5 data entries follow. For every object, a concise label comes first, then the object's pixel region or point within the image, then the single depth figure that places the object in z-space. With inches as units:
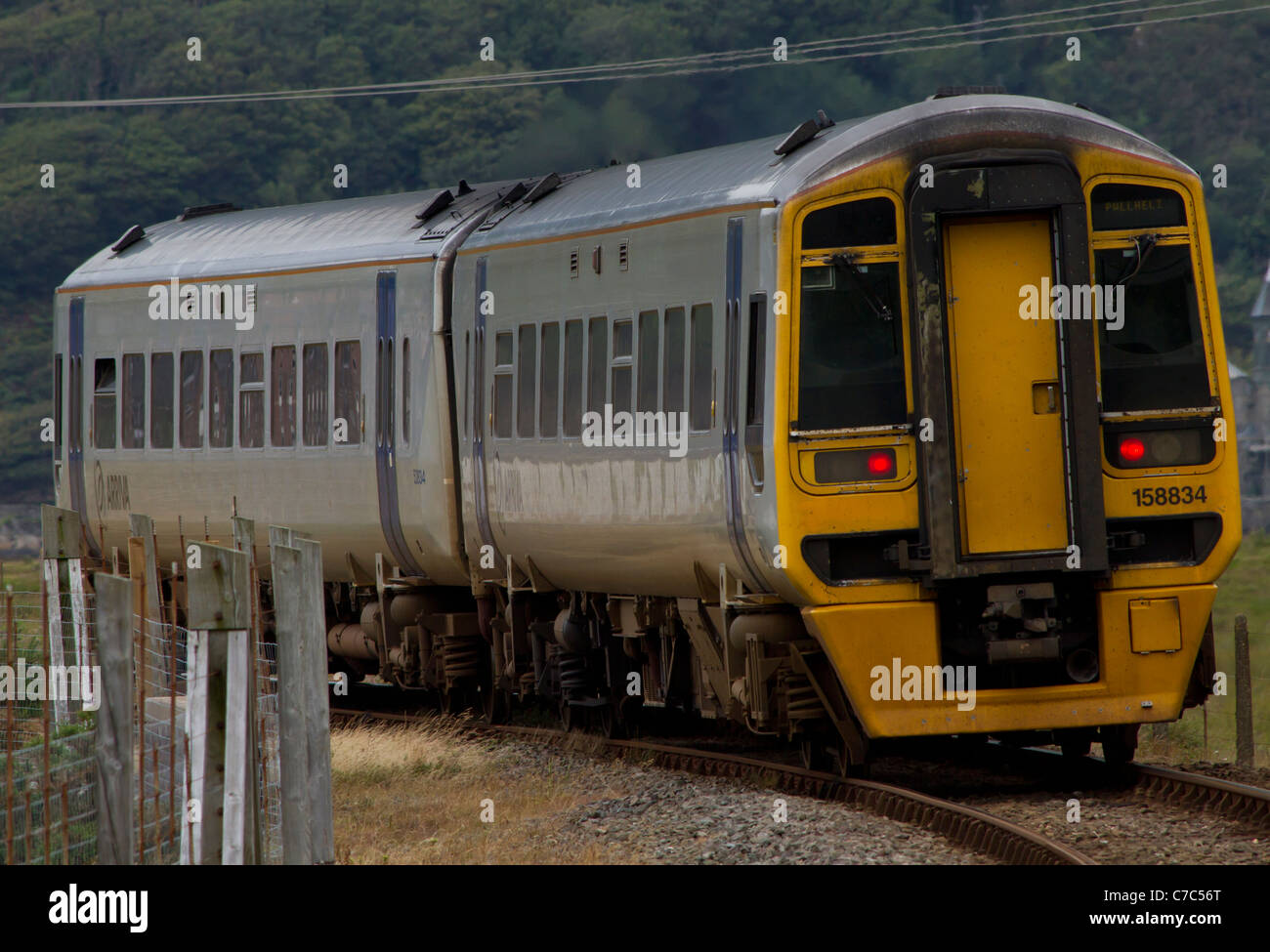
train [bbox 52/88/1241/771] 945.5
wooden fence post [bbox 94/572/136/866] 623.8
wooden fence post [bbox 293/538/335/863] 681.0
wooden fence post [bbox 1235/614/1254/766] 1108.5
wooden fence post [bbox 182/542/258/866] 630.5
